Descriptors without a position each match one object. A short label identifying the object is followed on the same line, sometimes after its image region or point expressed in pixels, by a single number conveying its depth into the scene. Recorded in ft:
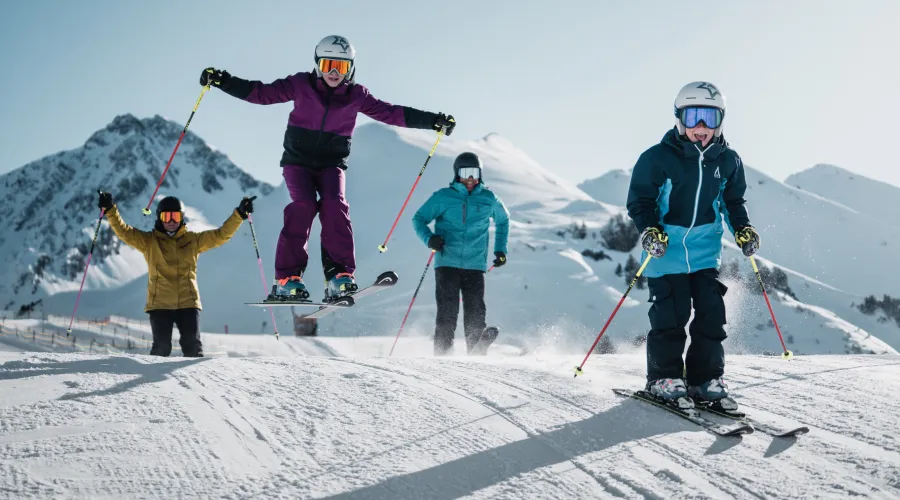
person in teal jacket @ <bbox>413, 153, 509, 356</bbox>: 25.30
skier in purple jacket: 19.88
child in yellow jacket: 20.86
